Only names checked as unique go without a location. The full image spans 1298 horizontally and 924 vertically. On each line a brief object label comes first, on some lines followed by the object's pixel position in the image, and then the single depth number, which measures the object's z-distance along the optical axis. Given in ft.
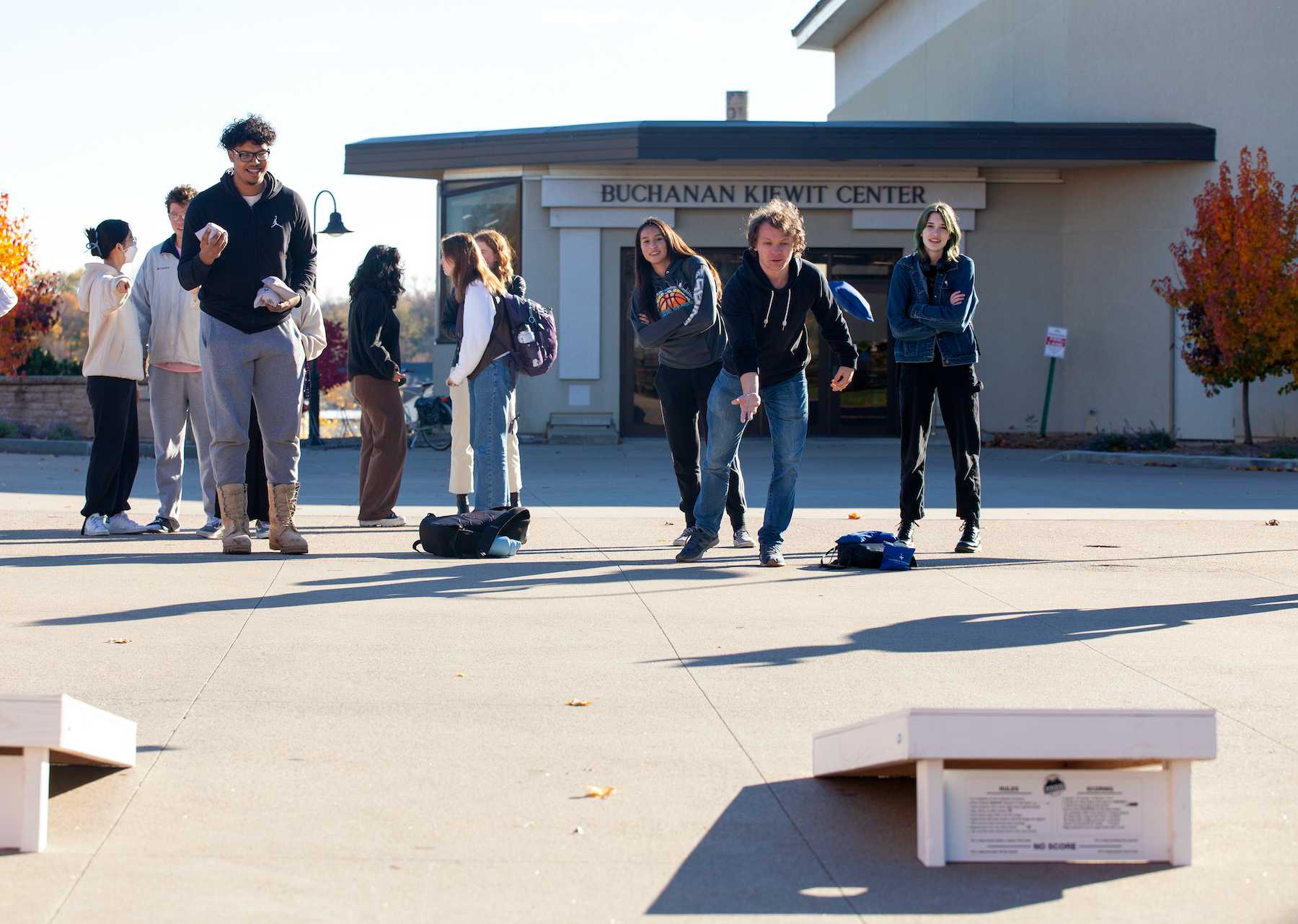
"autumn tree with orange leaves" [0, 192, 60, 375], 78.54
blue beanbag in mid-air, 31.04
